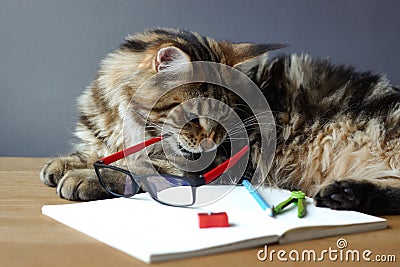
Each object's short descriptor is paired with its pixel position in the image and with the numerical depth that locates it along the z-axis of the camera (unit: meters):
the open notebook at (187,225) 0.79
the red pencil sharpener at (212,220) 0.88
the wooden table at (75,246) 0.76
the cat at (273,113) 1.30
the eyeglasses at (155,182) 1.07
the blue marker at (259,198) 0.97
